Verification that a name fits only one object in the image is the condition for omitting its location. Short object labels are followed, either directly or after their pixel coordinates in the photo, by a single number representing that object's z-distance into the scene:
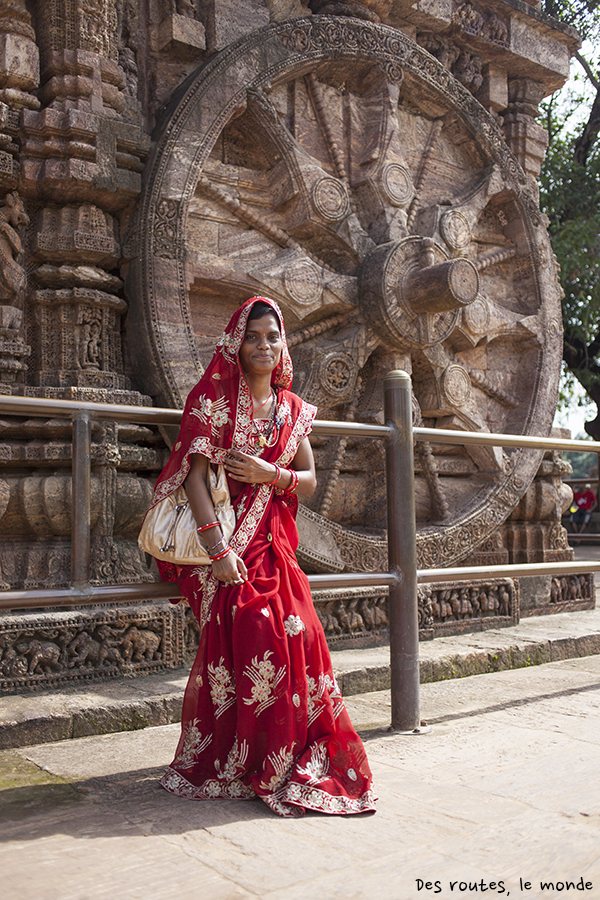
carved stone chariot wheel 4.10
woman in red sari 2.28
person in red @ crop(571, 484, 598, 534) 15.00
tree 9.85
